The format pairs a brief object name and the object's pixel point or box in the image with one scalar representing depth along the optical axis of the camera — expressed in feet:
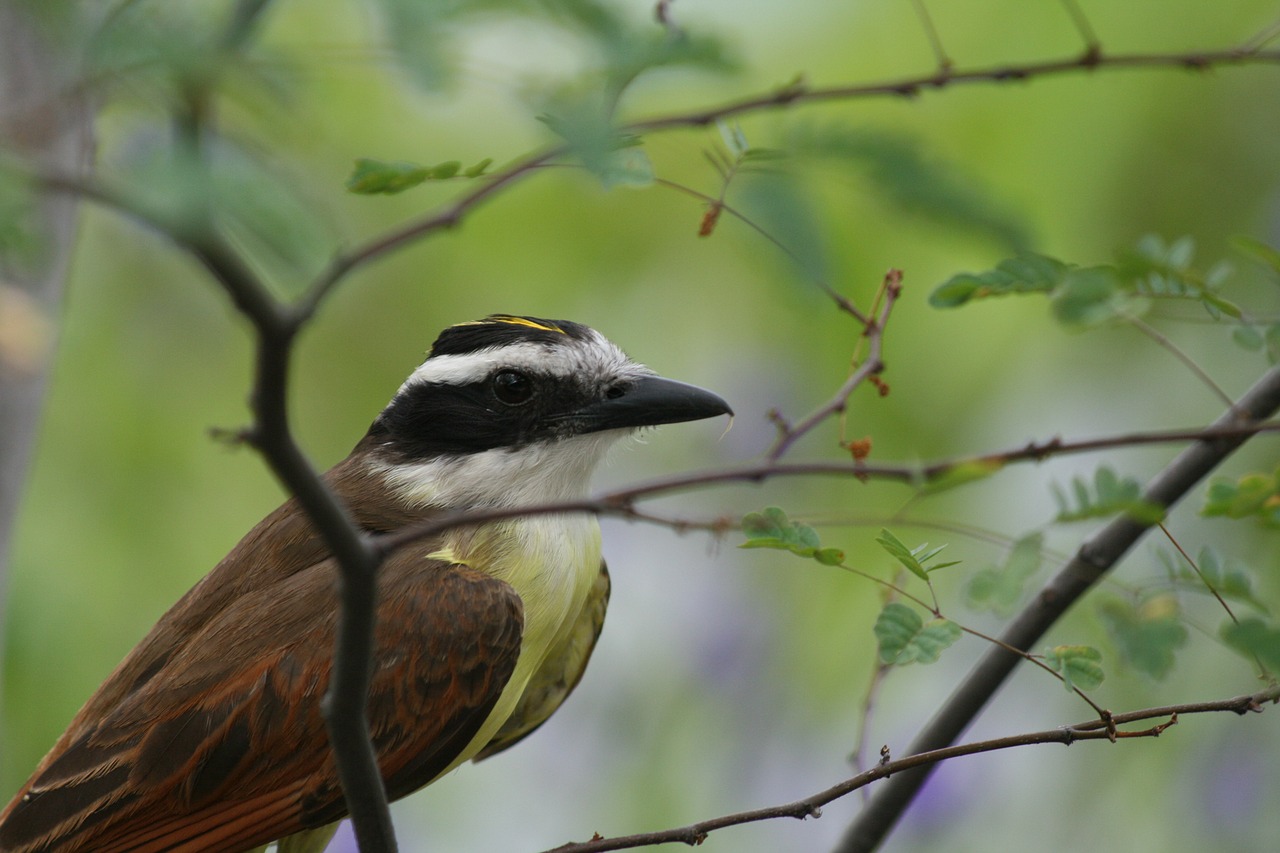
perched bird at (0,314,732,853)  24.31
